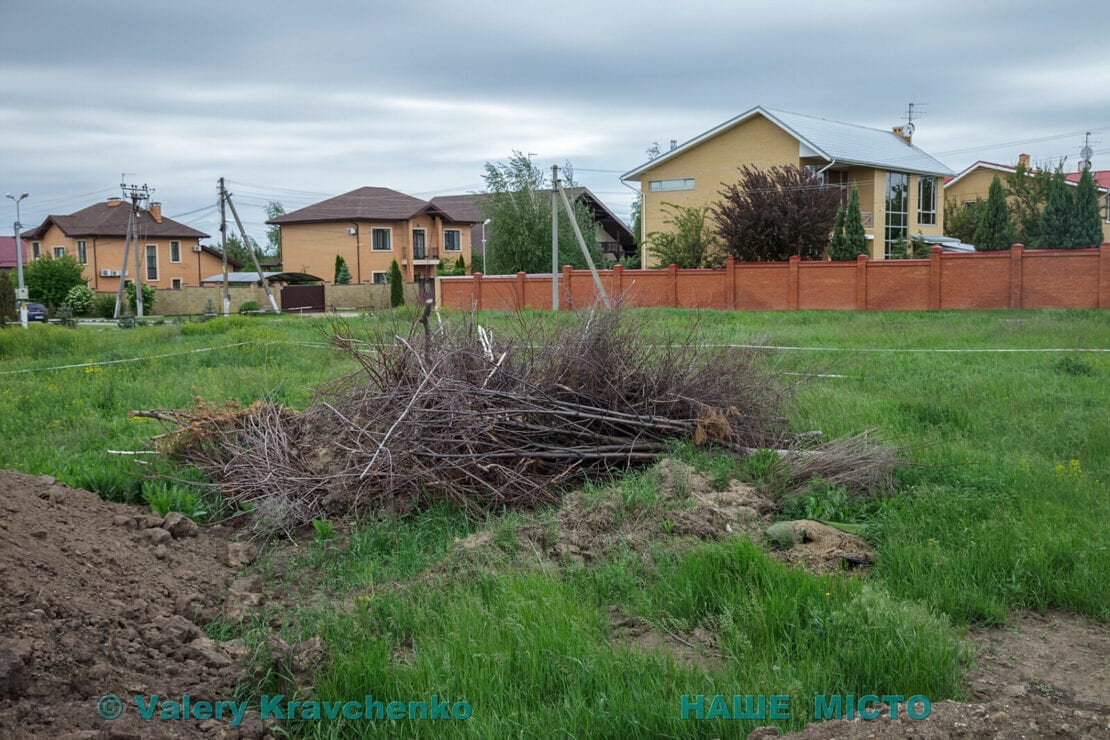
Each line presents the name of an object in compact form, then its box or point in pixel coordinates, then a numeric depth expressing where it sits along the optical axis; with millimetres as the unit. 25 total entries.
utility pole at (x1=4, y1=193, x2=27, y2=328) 35188
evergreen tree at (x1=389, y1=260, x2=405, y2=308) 47188
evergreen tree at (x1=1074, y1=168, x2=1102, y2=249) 40969
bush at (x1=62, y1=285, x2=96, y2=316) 48969
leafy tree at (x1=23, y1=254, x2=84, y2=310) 51281
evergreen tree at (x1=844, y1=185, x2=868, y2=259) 34969
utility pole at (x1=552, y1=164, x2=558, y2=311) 30000
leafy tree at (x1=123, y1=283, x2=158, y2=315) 50875
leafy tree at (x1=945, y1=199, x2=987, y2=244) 47000
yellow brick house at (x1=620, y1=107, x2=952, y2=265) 39219
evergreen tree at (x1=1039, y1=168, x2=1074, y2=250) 41281
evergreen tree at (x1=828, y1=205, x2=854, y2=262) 35094
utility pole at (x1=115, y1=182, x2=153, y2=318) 45250
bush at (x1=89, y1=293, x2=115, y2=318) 49375
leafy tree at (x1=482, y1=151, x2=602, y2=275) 45812
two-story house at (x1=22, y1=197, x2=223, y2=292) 60625
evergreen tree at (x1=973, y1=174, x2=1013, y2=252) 43344
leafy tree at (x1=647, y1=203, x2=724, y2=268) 39094
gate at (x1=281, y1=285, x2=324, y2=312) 50250
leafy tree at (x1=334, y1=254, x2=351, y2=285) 56844
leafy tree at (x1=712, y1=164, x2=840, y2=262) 34375
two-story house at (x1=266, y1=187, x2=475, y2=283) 59344
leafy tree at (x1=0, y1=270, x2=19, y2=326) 32219
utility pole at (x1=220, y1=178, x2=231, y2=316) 42997
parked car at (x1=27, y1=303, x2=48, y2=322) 44656
